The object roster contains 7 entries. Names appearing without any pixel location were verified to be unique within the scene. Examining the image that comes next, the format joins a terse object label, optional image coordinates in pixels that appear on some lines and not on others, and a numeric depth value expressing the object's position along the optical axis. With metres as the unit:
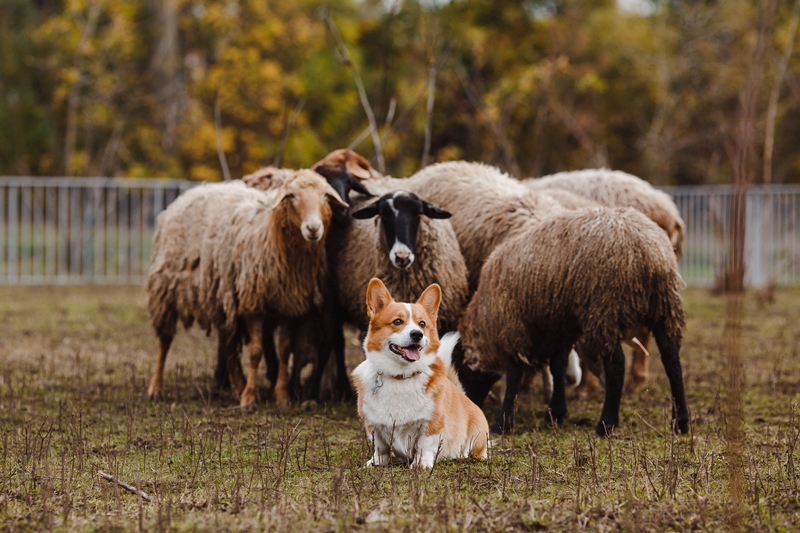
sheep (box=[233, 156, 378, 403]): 15.62
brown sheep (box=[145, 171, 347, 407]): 14.97
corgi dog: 10.21
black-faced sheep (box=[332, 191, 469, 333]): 14.04
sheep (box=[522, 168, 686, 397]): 16.83
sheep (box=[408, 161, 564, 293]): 15.14
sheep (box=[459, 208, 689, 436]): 11.99
